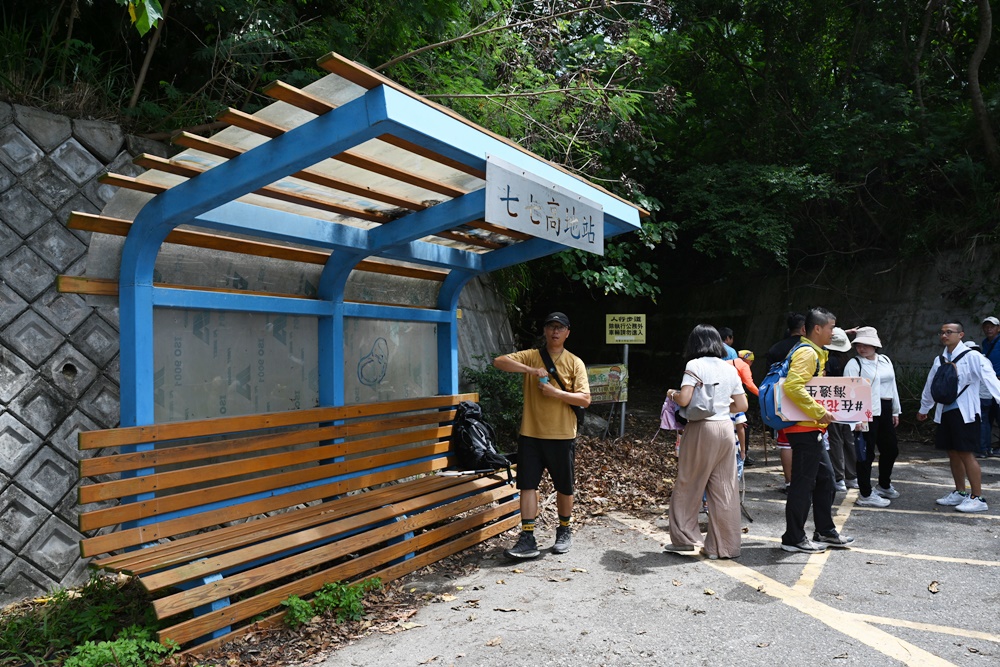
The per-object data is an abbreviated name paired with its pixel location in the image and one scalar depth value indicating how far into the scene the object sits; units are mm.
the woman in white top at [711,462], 5543
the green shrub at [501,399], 9219
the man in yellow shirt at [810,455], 5473
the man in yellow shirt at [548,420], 5582
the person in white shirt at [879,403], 7234
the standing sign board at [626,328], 10711
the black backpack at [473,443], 6402
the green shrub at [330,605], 4133
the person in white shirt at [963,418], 6746
